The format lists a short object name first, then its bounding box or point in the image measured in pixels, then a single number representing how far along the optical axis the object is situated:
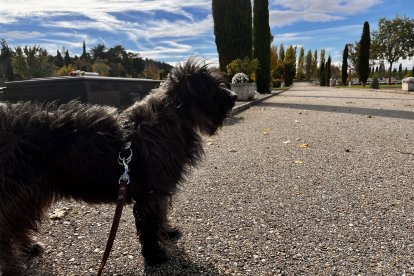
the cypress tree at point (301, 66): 109.50
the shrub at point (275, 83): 48.97
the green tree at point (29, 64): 33.75
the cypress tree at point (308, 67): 111.38
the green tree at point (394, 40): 49.44
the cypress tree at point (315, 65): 111.25
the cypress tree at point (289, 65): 67.35
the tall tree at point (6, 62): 39.09
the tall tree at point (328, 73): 67.16
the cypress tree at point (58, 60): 65.15
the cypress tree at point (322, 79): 68.25
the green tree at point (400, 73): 76.79
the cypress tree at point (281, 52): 78.69
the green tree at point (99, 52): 76.88
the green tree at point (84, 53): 70.80
